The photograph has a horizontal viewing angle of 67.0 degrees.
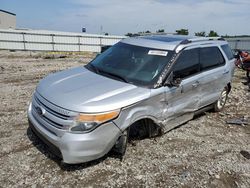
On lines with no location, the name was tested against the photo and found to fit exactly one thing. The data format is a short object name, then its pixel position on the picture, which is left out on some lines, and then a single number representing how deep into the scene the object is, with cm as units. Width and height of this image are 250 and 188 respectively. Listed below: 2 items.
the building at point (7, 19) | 3000
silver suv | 242
